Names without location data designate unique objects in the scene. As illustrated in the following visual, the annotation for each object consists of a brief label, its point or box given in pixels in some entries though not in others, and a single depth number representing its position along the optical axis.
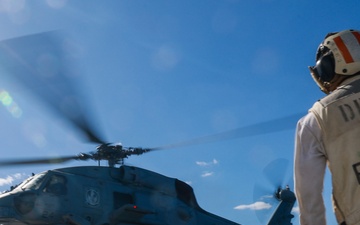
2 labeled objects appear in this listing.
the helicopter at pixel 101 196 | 10.83
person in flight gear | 2.26
